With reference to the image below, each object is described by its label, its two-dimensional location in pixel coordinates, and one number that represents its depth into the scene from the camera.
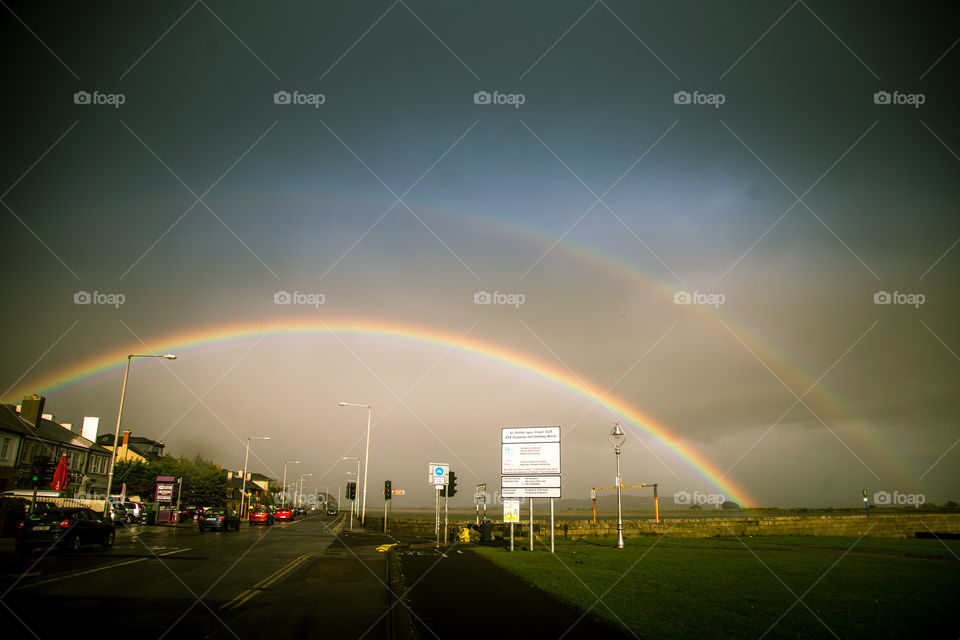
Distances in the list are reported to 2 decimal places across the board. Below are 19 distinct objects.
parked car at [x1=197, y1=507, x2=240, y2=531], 41.66
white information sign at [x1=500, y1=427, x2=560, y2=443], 23.72
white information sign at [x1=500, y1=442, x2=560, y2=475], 23.52
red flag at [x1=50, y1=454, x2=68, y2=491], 27.02
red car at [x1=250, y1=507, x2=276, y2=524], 57.97
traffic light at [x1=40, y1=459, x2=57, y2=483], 25.09
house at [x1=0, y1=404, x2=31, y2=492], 55.52
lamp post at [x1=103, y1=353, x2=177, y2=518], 36.61
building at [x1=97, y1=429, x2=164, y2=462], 101.19
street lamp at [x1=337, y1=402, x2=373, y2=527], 55.69
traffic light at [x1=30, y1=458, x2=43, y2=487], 24.64
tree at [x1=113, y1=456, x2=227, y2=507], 85.50
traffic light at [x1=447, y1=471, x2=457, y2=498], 28.62
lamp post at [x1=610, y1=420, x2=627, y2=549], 25.23
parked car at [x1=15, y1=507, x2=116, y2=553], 18.47
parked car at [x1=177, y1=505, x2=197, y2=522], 63.72
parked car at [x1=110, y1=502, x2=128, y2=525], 43.16
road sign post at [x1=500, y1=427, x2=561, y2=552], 23.42
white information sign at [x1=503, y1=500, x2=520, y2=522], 25.47
